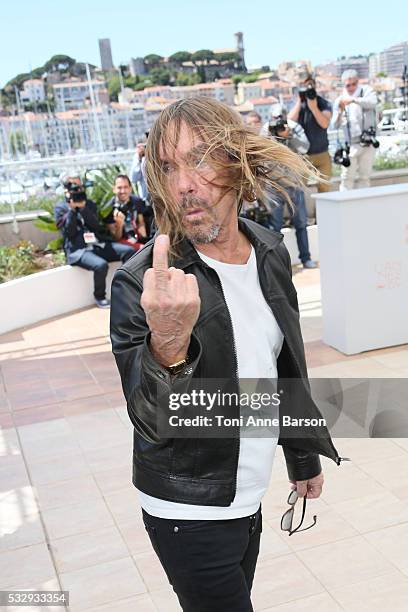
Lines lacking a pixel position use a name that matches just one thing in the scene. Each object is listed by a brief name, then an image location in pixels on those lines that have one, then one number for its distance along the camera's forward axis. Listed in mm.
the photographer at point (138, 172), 8578
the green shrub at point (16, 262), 7656
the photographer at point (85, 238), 7555
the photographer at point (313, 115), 8539
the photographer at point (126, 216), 7859
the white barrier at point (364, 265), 5133
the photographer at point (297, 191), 8250
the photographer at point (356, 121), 8797
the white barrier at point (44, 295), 7121
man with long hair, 1541
